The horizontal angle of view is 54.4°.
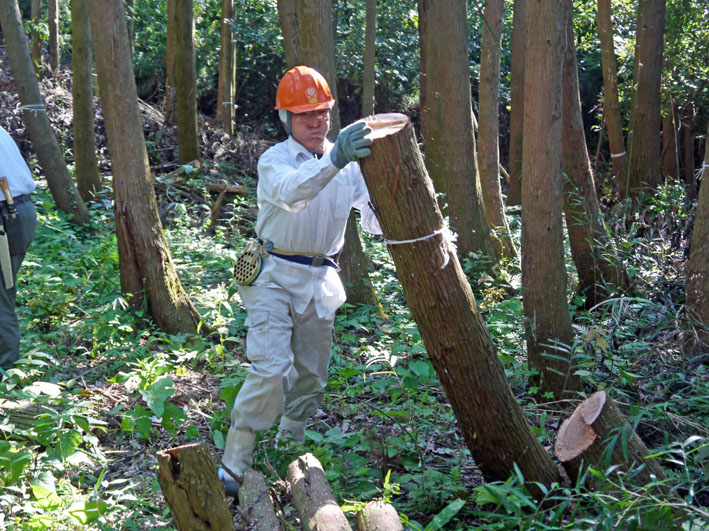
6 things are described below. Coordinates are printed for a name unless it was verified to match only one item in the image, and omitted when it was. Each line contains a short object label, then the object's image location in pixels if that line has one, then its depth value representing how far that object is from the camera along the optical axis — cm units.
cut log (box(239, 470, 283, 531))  305
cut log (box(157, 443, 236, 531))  266
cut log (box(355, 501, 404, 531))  289
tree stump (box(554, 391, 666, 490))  305
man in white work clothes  378
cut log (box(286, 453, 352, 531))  293
